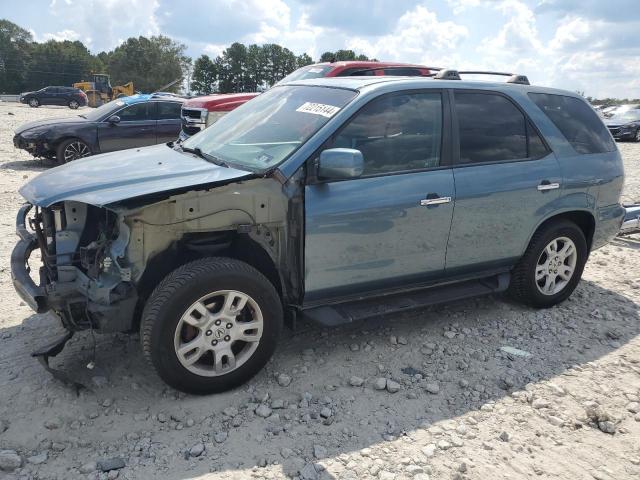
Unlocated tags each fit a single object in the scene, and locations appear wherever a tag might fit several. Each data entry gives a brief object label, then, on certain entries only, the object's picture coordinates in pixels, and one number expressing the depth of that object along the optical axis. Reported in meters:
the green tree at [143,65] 93.25
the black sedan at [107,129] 11.12
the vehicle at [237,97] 8.80
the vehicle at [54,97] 41.81
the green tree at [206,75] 98.25
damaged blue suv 3.20
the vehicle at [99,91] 48.58
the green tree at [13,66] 79.12
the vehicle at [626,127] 21.84
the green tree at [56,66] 81.75
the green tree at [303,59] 96.25
